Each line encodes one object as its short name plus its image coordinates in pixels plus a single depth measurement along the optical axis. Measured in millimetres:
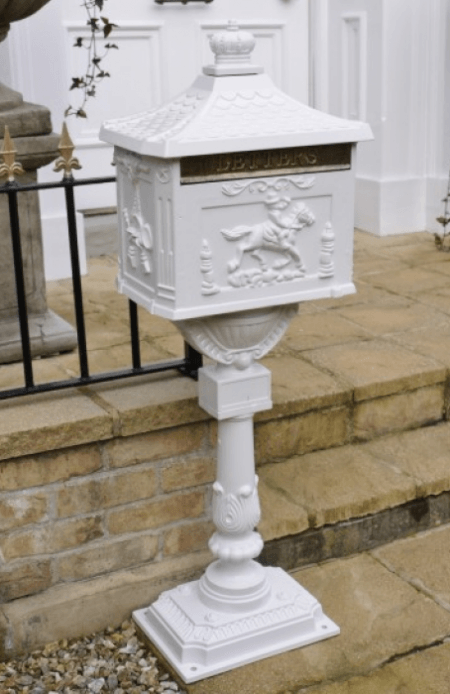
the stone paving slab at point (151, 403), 2703
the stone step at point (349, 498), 2881
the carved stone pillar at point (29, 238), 3158
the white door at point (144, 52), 4598
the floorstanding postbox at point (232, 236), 2123
